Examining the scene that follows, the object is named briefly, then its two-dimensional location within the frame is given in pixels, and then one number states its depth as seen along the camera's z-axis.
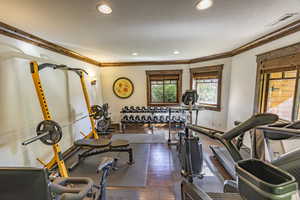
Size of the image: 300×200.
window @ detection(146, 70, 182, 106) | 5.25
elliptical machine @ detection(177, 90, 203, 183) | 1.52
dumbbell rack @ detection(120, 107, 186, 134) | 4.68
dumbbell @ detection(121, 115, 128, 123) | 4.78
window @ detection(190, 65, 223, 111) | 4.26
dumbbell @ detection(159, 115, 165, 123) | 4.68
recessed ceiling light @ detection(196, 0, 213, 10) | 1.43
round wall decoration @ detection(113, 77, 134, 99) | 5.36
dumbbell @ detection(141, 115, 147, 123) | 4.76
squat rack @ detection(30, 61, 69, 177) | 2.04
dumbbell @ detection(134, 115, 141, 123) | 4.76
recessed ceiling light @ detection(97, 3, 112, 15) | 1.49
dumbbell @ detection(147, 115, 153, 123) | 4.69
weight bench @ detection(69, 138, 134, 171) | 2.81
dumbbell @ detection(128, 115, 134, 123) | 4.79
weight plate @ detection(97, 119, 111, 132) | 4.36
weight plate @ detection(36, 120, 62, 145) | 2.01
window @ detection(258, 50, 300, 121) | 2.17
